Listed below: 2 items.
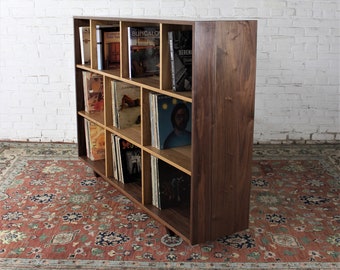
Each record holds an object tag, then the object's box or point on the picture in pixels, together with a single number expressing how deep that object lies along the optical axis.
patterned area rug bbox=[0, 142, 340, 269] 2.77
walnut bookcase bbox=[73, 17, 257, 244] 2.51
